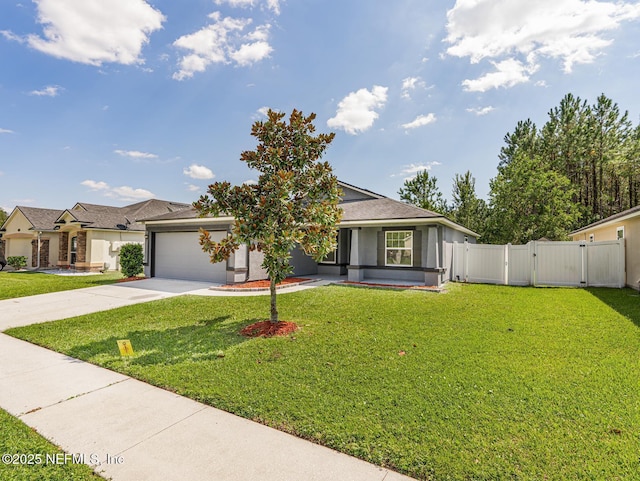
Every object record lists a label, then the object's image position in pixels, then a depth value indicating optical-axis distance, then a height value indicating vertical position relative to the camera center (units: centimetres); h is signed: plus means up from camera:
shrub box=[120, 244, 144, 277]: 1482 -73
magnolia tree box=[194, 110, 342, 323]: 591 +96
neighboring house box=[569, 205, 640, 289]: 1080 +58
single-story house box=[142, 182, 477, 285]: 1266 -2
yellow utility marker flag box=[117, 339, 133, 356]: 469 -162
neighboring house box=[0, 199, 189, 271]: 1966 +83
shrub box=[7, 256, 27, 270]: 2233 -124
